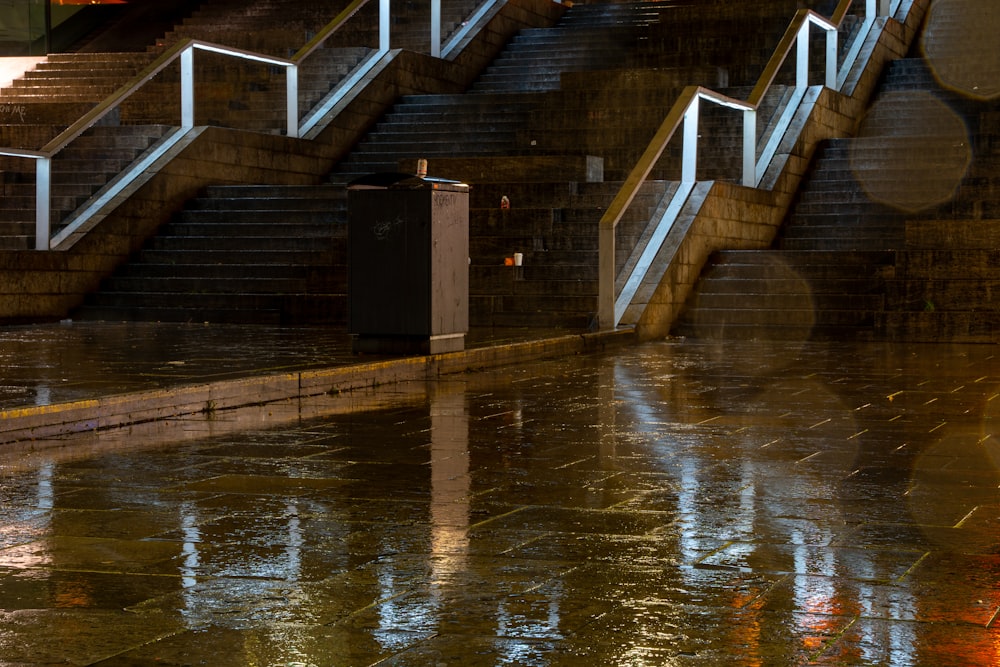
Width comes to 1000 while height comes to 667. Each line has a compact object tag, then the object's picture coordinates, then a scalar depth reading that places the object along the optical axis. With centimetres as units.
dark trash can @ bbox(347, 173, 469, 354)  1205
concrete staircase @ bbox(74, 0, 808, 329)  1628
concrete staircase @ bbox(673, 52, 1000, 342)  1641
